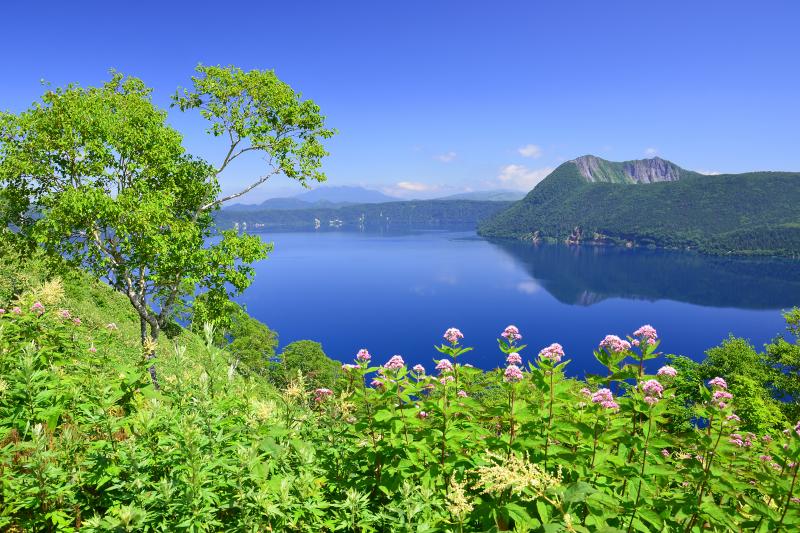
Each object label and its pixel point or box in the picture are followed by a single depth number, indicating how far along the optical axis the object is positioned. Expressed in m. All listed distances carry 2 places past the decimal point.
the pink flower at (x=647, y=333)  4.93
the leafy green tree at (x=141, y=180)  13.78
